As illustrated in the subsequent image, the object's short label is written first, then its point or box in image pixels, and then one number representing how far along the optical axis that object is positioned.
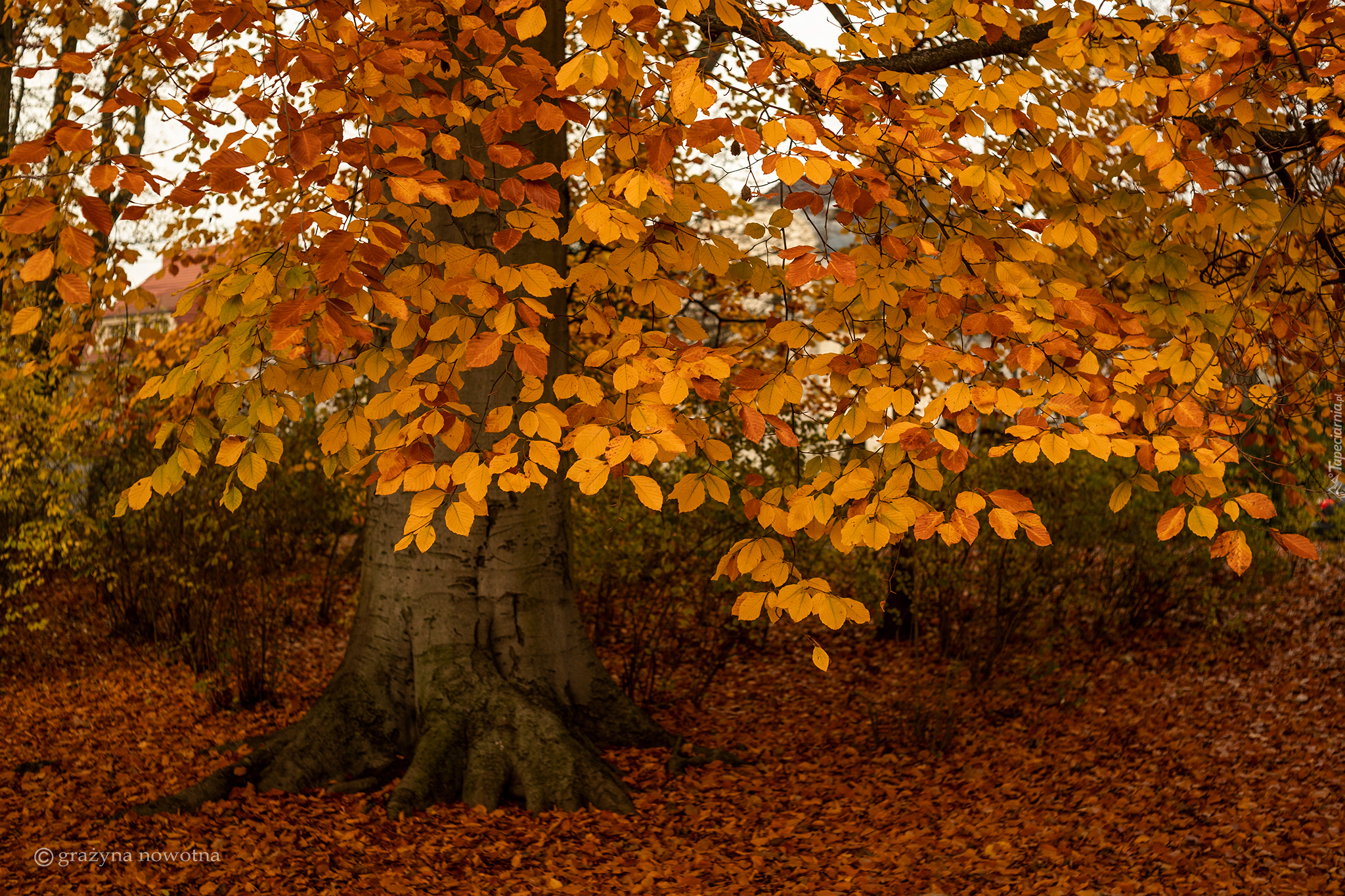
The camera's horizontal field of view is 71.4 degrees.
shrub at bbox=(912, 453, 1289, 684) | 6.32
